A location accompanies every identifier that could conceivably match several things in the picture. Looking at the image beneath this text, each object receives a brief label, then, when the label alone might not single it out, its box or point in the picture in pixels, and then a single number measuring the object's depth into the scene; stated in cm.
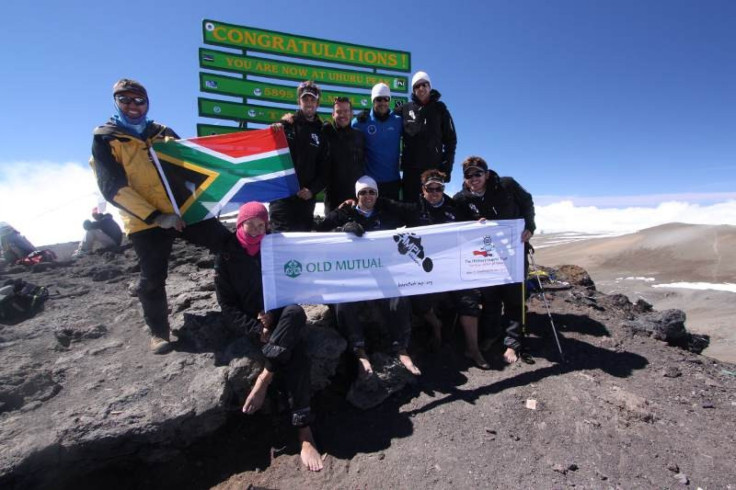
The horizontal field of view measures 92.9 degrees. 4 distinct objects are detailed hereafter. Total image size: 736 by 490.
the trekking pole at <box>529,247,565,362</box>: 565
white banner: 468
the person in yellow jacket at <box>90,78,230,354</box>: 424
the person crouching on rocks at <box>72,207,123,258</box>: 1034
